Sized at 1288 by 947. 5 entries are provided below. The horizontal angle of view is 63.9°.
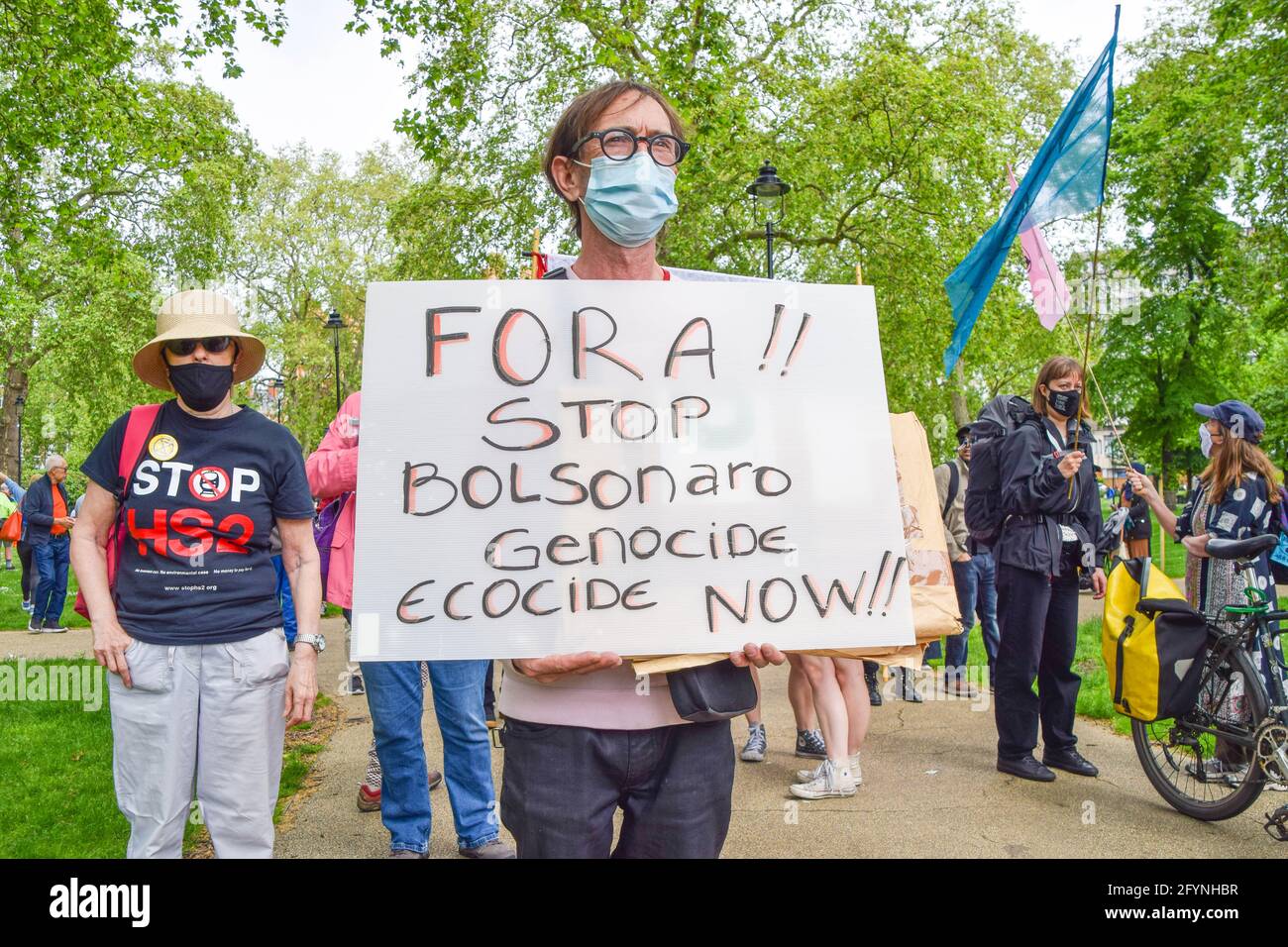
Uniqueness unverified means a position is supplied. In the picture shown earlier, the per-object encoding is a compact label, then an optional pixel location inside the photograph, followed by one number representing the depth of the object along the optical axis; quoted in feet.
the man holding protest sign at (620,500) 6.44
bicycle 14.26
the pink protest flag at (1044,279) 17.76
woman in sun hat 9.63
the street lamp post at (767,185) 37.24
